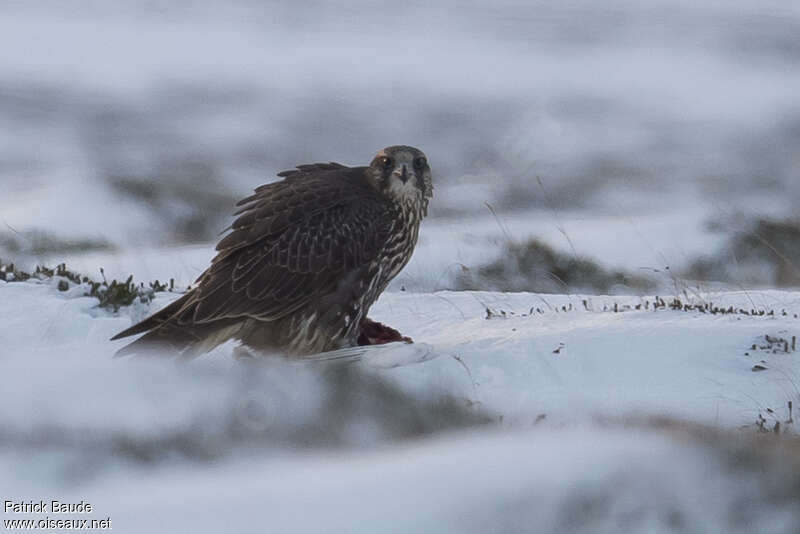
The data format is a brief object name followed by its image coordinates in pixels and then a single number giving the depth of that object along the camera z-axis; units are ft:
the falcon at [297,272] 51.83
